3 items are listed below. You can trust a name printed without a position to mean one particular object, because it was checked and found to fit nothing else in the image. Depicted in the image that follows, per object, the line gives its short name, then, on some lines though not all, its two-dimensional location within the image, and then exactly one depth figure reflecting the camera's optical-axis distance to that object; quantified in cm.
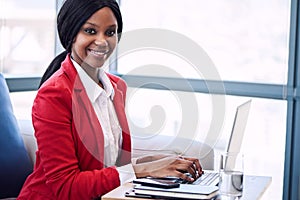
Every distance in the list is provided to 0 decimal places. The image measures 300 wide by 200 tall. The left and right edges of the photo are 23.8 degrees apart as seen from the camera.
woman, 213
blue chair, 252
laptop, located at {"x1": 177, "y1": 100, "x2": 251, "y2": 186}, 207
